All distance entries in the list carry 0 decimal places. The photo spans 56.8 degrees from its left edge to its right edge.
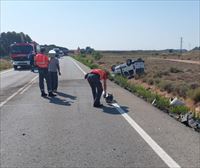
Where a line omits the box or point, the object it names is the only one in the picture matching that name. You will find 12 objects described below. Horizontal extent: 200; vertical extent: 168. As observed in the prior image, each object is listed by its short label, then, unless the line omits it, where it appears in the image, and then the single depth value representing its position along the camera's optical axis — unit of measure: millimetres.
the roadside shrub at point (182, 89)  7919
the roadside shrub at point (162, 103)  5607
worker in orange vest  7216
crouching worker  5631
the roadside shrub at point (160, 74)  12965
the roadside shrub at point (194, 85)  8852
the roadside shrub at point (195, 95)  6894
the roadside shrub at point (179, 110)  4994
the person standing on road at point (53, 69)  7357
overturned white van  13164
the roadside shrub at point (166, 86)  8741
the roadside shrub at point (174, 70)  15877
